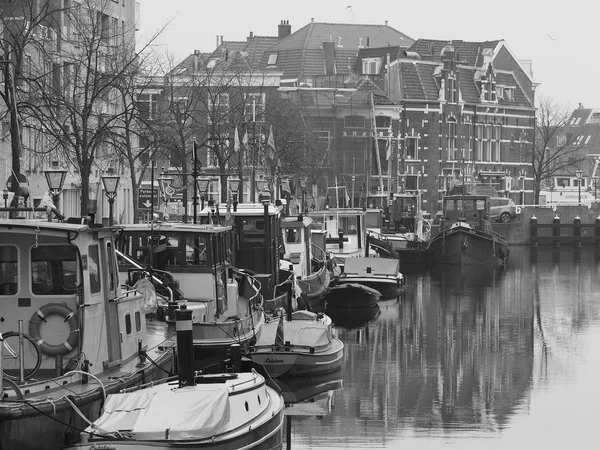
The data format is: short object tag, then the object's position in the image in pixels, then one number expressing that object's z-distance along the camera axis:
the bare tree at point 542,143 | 99.31
